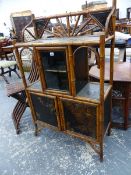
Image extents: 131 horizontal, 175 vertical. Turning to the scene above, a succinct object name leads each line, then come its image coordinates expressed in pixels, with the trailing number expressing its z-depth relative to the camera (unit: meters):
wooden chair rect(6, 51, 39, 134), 1.62
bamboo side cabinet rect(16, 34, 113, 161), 1.08
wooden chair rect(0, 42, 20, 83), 2.97
